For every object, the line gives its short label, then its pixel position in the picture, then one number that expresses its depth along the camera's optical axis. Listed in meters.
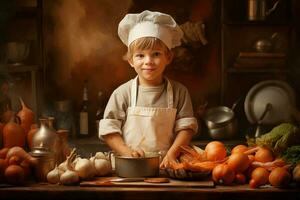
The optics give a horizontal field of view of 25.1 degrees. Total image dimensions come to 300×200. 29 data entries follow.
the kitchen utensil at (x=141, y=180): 2.35
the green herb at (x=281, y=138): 2.59
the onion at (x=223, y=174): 2.33
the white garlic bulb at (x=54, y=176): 2.35
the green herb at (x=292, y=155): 2.45
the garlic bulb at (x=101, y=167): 2.44
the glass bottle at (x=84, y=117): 3.30
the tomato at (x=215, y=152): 2.45
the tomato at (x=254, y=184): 2.29
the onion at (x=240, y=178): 2.36
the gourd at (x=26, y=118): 2.71
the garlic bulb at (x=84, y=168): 2.38
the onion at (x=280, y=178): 2.28
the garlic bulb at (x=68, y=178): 2.33
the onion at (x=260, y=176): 2.29
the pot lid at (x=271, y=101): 3.20
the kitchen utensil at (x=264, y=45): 3.47
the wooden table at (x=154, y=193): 2.26
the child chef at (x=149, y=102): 2.62
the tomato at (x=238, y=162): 2.35
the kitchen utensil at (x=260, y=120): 3.23
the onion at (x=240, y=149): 2.48
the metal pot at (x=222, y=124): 3.26
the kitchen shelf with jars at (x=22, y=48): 3.17
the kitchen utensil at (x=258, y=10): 3.44
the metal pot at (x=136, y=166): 2.37
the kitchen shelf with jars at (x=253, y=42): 3.44
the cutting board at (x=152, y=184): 2.30
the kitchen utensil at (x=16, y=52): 3.28
